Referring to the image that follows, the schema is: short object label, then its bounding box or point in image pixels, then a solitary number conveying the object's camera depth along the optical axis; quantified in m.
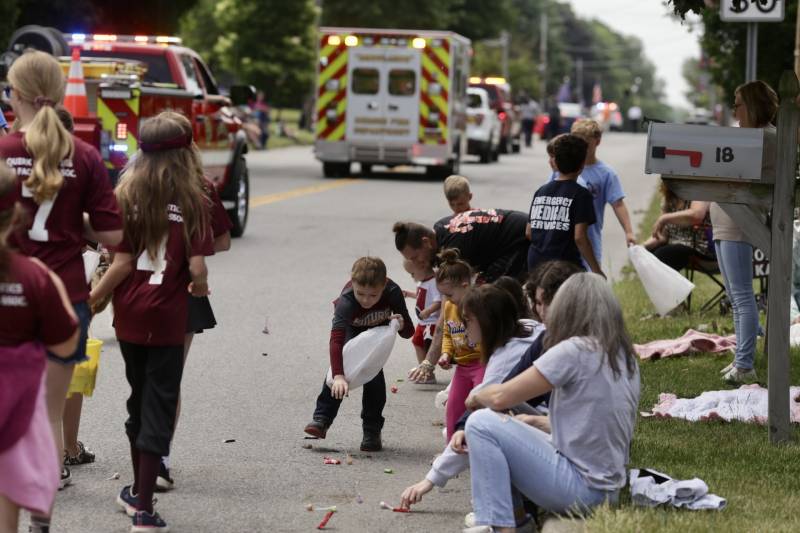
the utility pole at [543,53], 117.29
